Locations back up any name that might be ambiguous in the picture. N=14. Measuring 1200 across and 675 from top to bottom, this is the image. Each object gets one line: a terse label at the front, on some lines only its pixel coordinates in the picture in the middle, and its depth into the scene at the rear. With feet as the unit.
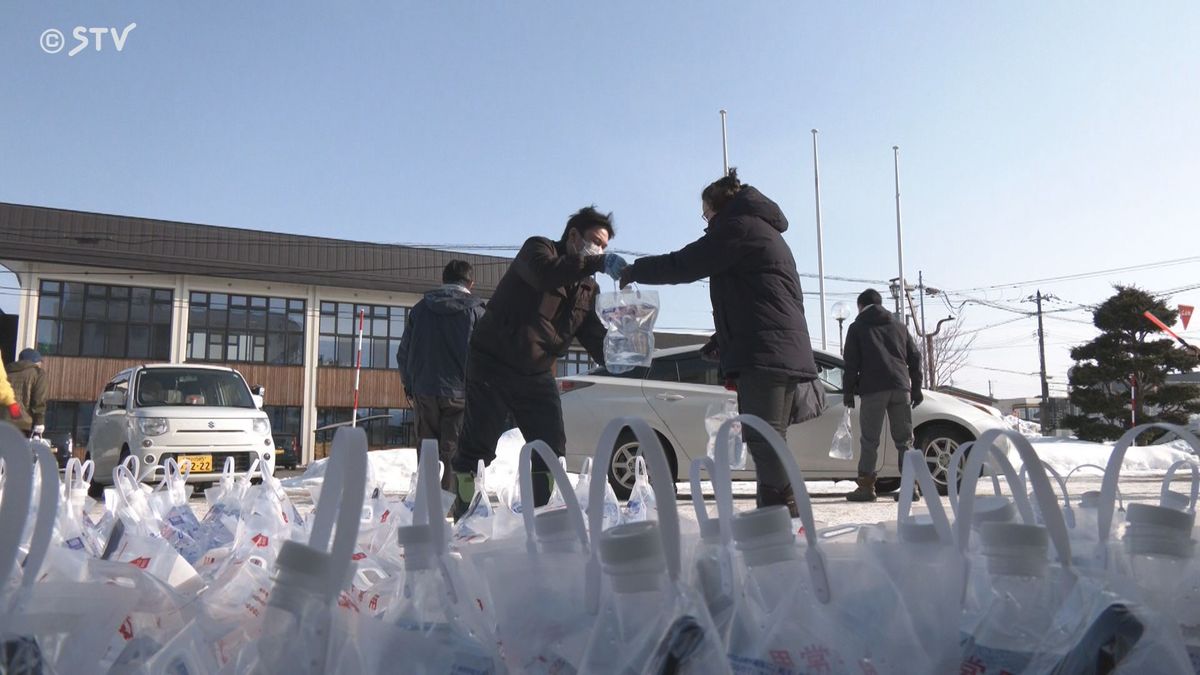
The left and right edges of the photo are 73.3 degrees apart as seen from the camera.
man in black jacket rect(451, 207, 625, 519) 12.25
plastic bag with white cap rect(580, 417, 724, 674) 2.73
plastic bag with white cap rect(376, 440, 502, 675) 2.89
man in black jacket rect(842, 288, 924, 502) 20.74
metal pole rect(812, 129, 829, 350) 75.36
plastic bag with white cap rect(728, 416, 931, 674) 2.89
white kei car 30.37
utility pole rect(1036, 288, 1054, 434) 108.06
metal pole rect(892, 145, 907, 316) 84.53
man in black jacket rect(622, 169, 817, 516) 10.70
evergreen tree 61.41
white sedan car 23.38
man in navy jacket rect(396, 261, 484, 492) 16.96
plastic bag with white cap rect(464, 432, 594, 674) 3.02
